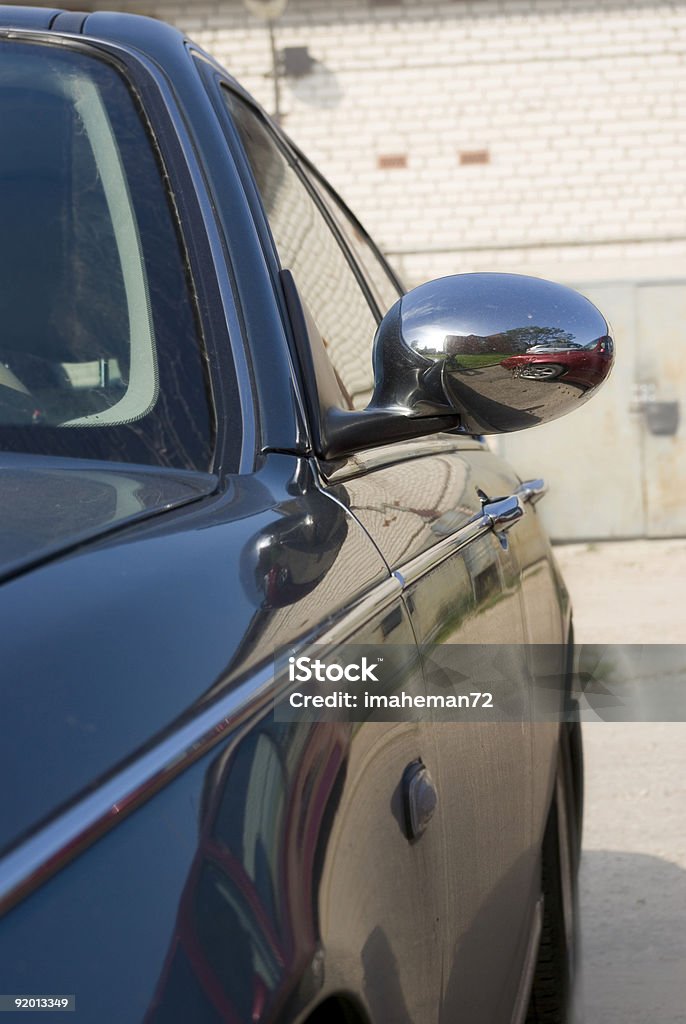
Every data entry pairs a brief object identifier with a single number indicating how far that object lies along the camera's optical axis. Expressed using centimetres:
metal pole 1489
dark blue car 194
